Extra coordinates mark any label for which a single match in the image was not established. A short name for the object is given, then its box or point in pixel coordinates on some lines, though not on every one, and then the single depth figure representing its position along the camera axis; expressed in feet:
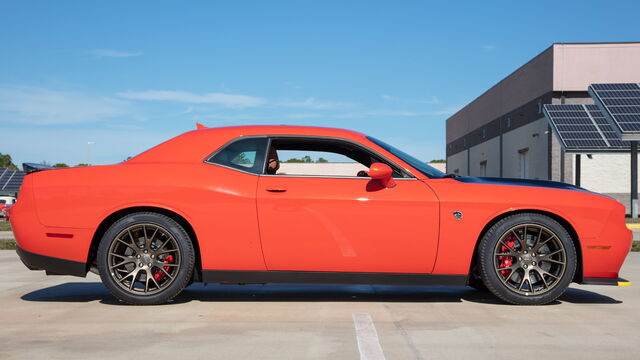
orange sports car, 16.17
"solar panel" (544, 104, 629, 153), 77.00
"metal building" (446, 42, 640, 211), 110.93
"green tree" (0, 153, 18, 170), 406.41
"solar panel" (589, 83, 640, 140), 68.18
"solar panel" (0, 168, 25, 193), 124.37
